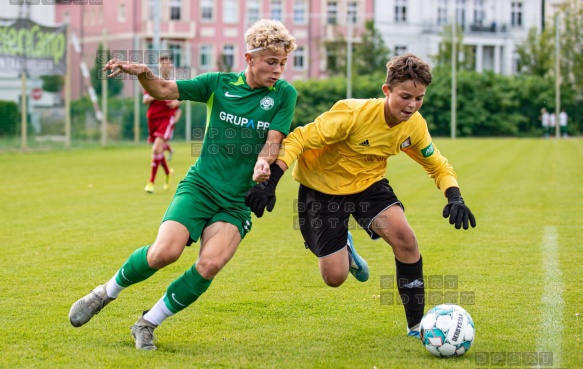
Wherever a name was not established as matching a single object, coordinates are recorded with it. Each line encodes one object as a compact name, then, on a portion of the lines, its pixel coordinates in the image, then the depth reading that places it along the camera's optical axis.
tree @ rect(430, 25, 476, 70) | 53.91
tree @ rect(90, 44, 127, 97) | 41.53
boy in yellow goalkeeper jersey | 5.72
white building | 59.53
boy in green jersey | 5.55
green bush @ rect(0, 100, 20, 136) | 28.38
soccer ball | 5.32
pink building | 53.06
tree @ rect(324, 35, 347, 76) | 53.78
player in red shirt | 15.84
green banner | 25.88
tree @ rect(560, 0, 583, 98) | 50.28
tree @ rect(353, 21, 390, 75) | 53.47
